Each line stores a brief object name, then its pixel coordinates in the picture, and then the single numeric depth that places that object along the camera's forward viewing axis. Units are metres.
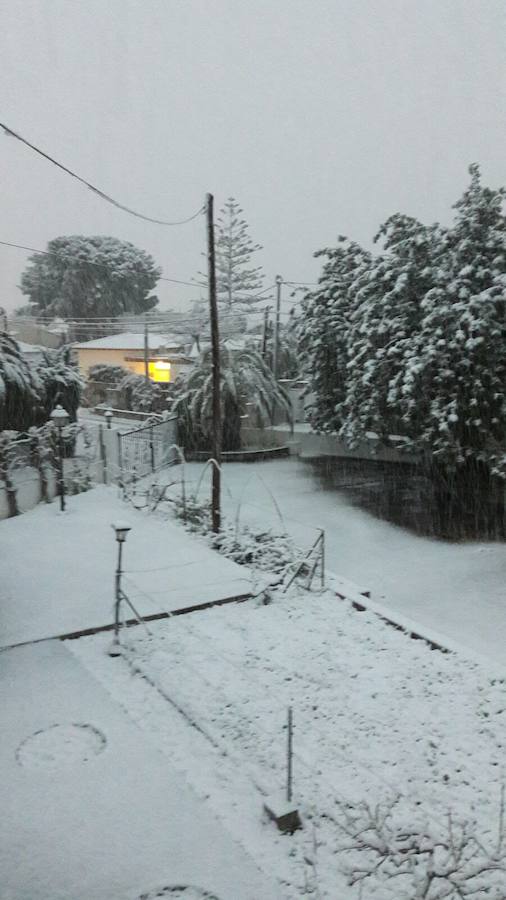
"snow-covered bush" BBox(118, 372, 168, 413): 24.84
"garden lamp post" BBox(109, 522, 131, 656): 6.33
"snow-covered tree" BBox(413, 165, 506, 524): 12.36
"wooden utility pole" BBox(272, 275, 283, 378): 24.05
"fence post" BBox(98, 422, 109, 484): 15.05
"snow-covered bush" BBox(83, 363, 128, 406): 31.02
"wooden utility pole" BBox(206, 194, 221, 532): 10.78
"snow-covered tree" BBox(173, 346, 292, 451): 18.98
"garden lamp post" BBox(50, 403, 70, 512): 11.27
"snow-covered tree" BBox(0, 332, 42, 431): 12.54
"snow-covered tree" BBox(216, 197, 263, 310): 38.75
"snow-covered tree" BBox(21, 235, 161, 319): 44.12
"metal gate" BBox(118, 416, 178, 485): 14.74
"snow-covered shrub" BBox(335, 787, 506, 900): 3.57
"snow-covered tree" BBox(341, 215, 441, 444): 13.14
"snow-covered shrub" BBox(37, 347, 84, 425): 18.00
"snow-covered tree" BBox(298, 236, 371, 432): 17.95
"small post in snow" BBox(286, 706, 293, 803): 4.06
